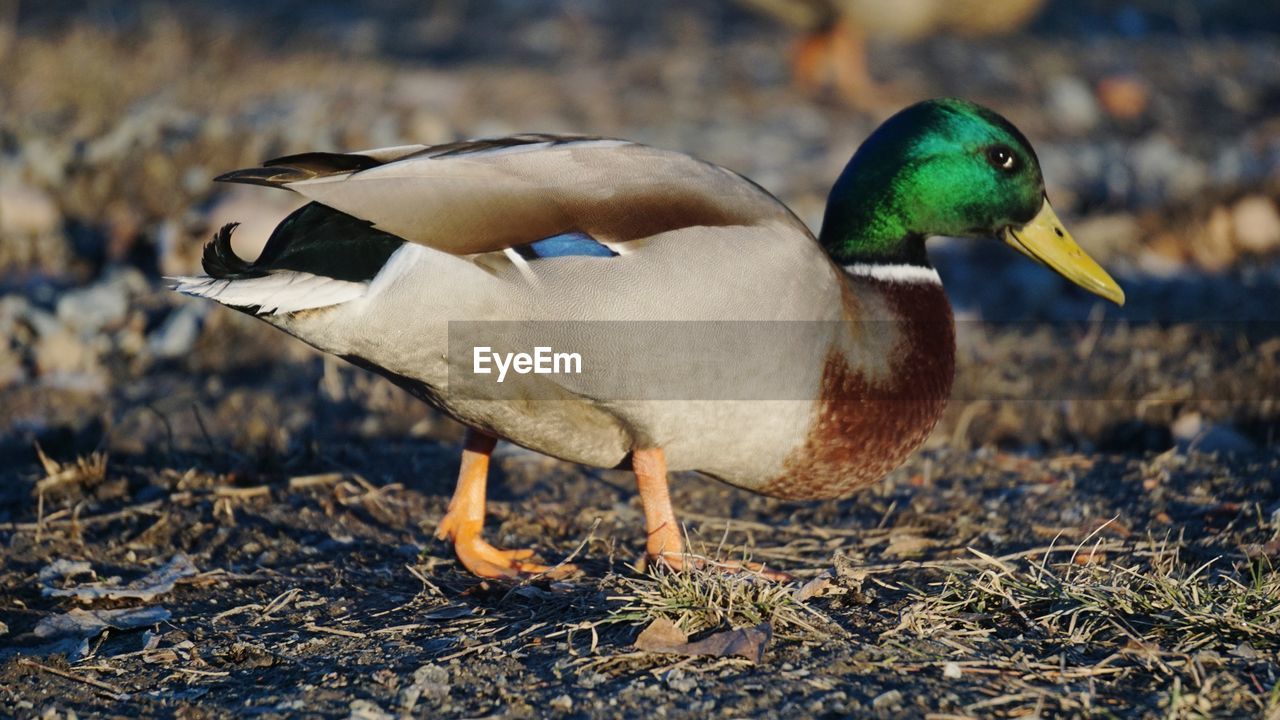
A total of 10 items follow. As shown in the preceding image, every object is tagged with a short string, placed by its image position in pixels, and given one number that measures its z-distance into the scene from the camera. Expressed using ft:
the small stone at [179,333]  33.01
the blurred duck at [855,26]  55.77
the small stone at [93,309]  33.73
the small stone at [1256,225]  39.68
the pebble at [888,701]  15.89
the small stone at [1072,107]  54.34
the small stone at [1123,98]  56.24
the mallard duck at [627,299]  18.98
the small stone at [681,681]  16.51
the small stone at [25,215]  38.68
